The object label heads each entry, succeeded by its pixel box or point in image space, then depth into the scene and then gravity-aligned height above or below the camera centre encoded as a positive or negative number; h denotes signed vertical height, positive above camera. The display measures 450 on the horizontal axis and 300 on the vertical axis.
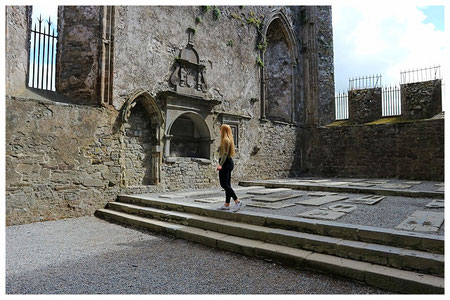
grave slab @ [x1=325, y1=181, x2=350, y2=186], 10.67 -0.96
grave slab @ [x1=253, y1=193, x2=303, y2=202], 6.65 -0.99
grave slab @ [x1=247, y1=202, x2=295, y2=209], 5.80 -1.00
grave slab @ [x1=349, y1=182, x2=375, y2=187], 9.36 -0.93
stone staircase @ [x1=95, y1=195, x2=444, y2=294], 3.04 -1.17
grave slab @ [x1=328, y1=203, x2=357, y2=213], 5.32 -0.98
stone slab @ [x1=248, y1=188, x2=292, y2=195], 8.07 -1.03
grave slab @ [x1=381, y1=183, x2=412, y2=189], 8.48 -0.90
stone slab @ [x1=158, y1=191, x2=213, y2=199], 7.46 -1.05
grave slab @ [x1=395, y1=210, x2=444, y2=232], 3.90 -0.95
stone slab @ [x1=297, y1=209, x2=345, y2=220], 4.65 -0.97
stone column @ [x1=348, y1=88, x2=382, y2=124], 14.29 +2.47
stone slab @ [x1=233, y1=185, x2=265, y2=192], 9.00 -1.07
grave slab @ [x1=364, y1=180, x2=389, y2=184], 10.93 -0.94
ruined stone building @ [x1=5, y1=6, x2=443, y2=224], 6.61 +1.36
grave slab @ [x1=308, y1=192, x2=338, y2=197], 7.53 -1.01
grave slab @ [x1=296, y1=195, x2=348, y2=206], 6.12 -0.99
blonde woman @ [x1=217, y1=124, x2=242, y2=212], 5.21 -0.16
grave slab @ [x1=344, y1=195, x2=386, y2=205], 6.27 -0.98
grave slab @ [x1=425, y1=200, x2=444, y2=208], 5.62 -0.95
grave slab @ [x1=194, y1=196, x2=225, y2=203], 6.59 -1.02
